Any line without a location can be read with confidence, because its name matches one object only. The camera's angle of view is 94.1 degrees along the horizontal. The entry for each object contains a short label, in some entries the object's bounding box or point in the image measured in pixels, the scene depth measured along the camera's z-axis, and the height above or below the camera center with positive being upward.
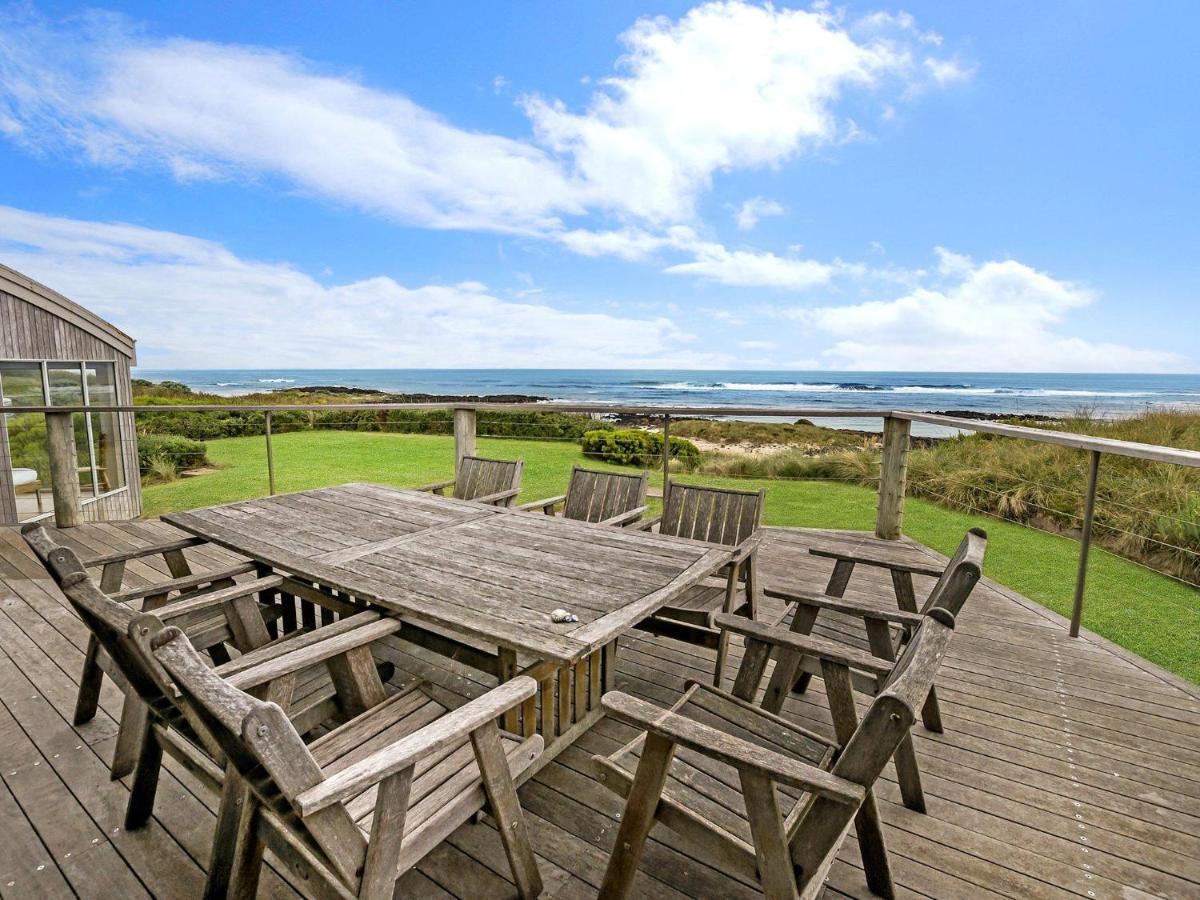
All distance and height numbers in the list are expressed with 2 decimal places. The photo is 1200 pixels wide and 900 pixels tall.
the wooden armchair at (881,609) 1.48 -0.77
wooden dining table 1.62 -0.67
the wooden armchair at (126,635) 1.27 -0.82
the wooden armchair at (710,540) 2.22 -0.79
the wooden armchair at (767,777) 0.92 -0.86
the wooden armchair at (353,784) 0.83 -0.81
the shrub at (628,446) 7.24 -0.83
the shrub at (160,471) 8.78 -1.48
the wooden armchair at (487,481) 3.63 -0.67
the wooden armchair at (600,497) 3.28 -0.69
